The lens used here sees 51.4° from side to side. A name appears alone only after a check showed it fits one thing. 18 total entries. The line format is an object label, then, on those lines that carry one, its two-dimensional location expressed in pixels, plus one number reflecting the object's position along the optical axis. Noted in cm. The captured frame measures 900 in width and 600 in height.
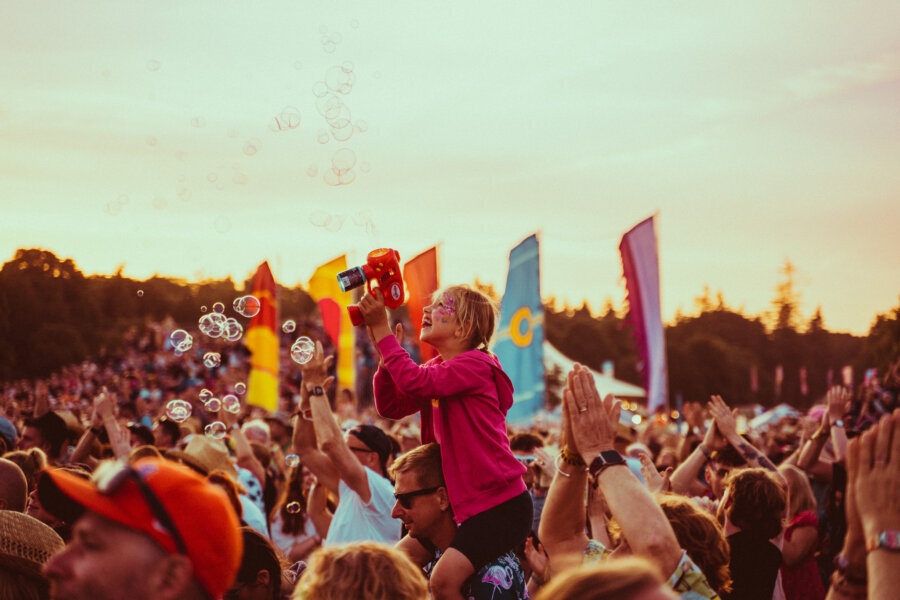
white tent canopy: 3228
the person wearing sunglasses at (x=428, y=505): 373
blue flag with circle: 1230
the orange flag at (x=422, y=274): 1289
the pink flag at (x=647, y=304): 1298
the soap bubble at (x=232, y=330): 787
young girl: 358
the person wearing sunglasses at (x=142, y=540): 194
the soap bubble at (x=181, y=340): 804
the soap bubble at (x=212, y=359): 781
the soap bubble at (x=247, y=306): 779
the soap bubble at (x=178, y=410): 775
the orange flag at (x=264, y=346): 1399
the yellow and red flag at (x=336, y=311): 1496
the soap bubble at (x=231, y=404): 803
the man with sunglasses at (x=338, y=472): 491
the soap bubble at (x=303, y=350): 534
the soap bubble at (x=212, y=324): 784
